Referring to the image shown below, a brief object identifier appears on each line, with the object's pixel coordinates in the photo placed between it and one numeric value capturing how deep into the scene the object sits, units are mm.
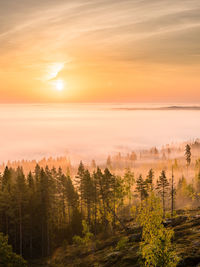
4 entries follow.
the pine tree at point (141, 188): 71438
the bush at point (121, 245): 46175
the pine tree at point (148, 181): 70938
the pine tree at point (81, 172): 68731
